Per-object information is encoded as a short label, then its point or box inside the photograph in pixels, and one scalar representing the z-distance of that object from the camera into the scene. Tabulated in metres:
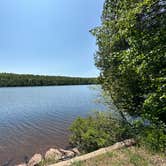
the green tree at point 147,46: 2.97
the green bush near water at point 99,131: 4.73
